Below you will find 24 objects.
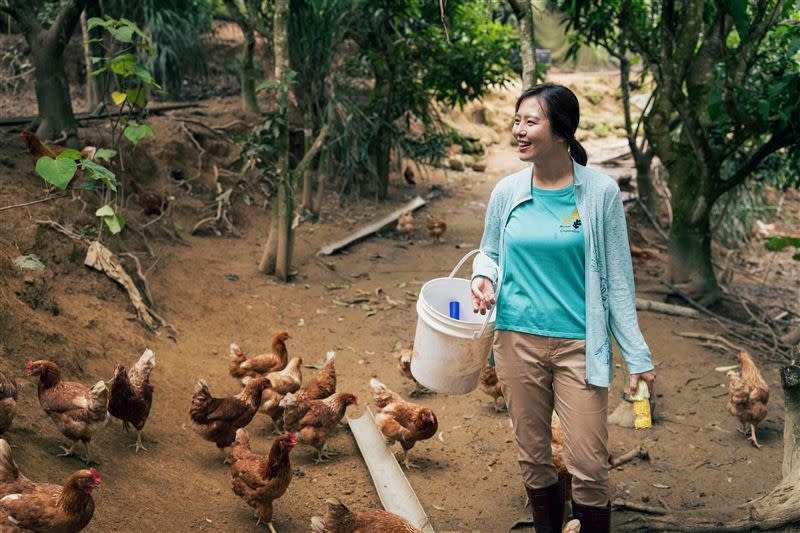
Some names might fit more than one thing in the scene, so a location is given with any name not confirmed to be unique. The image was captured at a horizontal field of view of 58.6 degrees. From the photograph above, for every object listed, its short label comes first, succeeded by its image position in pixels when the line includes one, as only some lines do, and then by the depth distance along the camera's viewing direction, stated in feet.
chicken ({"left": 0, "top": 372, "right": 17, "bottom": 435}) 13.58
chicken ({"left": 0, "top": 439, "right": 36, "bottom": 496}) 11.71
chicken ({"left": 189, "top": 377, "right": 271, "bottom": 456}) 16.94
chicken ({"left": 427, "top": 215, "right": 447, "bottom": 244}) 37.22
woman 10.62
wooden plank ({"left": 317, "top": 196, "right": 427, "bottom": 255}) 34.24
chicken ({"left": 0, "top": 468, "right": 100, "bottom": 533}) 11.44
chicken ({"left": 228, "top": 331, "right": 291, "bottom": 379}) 21.13
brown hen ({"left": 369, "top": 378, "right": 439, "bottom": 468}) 17.58
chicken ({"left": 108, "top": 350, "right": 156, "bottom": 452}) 16.35
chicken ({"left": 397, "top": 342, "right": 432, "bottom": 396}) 21.59
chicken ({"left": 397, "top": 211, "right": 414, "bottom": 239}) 38.09
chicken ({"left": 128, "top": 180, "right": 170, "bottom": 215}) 30.04
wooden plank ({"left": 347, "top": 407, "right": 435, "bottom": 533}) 14.93
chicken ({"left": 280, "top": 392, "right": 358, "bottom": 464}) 17.51
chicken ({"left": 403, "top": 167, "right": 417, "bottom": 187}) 49.62
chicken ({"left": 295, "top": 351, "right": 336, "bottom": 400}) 19.61
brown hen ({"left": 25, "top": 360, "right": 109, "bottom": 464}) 14.64
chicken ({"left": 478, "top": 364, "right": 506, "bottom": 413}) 20.34
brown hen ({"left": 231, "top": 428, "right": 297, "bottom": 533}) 14.44
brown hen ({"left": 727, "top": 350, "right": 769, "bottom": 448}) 18.52
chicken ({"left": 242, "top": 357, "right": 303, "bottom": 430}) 18.92
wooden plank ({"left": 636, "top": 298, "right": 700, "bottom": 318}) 26.96
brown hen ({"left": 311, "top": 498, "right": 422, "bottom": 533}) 12.55
